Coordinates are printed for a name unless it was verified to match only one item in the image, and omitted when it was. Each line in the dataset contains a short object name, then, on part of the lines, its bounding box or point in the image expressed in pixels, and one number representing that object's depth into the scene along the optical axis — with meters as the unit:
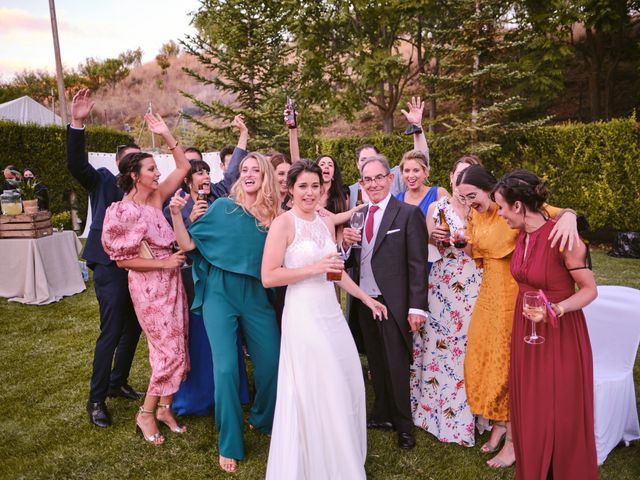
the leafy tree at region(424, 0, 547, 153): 12.52
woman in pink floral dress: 3.41
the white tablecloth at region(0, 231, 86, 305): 7.72
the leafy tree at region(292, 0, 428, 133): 15.70
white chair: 3.21
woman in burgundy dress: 2.48
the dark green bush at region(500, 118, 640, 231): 10.31
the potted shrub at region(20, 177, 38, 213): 7.69
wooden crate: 7.64
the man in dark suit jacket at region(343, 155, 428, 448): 3.33
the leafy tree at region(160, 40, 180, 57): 45.50
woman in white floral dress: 3.52
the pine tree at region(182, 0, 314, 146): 16.58
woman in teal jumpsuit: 3.18
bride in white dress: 2.74
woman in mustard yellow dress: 3.11
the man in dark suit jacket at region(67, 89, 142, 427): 3.62
